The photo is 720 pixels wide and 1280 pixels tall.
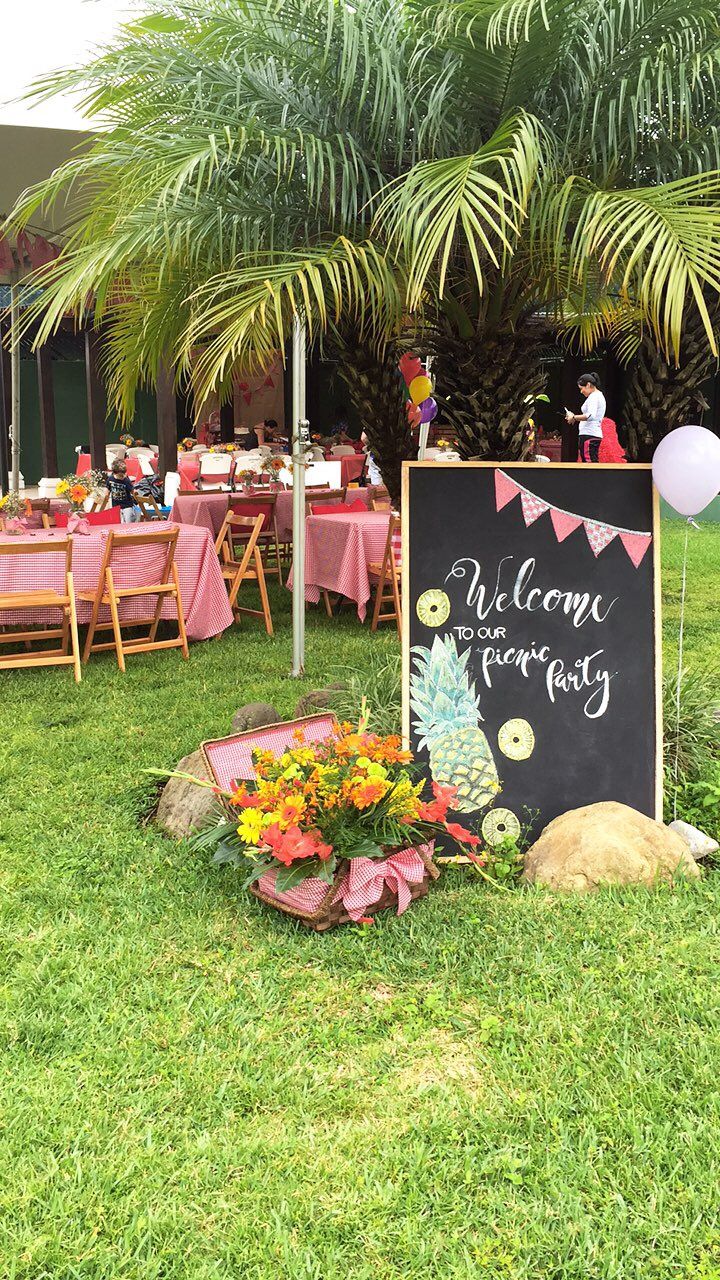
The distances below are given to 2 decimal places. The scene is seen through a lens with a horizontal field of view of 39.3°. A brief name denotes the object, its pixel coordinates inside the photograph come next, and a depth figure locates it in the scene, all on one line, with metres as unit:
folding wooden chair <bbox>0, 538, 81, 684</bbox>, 5.72
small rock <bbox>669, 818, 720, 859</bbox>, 3.28
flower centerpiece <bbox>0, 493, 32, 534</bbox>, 6.54
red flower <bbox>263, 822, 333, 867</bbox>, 2.75
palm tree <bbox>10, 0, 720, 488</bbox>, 2.94
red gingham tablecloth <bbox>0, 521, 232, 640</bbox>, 5.91
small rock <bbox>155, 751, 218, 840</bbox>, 3.54
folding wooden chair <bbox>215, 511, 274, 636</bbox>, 7.05
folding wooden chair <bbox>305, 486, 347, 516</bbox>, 8.88
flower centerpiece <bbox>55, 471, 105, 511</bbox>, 7.14
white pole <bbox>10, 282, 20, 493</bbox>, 7.69
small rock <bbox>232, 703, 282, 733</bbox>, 4.06
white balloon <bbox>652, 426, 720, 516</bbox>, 3.10
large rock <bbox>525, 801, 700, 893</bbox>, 3.03
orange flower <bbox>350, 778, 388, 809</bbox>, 2.84
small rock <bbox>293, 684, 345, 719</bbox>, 4.20
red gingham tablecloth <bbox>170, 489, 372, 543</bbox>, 8.41
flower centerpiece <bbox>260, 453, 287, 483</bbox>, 10.45
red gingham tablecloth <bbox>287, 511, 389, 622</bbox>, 6.94
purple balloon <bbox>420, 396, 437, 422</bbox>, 5.46
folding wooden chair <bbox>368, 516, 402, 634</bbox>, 6.74
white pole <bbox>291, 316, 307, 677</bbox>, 5.41
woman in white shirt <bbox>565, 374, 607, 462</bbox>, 11.79
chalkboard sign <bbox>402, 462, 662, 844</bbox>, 3.25
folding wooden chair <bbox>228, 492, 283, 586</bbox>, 8.00
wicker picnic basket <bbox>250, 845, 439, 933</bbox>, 2.85
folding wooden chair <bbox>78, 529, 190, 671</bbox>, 5.96
